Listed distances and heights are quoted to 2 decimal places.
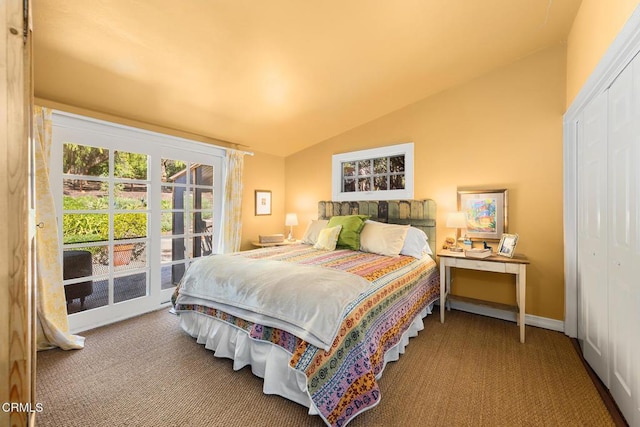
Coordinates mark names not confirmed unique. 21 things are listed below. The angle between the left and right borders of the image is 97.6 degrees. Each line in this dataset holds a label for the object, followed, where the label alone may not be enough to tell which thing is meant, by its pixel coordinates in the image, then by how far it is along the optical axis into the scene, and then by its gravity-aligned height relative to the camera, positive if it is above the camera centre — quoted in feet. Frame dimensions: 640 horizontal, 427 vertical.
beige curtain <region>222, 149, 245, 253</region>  12.68 +0.47
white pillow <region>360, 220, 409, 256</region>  10.00 -0.92
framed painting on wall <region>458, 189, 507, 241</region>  9.85 +0.06
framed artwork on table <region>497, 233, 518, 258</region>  8.77 -1.00
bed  5.12 -2.27
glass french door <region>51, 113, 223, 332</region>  8.70 -0.02
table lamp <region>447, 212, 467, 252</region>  9.79 -0.23
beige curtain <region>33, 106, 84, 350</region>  7.57 -1.17
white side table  8.18 -1.61
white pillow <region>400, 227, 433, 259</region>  10.07 -1.11
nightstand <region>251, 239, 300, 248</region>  13.37 -1.46
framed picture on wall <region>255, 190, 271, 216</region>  14.51 +0.61
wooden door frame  2.30 -0.03
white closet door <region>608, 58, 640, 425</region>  4.83 -0.39
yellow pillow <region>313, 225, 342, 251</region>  10.99 -1.01
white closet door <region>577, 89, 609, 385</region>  6.23 -0.52
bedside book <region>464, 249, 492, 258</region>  8.87 -1.26
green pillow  10.85 -0.72
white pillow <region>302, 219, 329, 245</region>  12.33 -0.78
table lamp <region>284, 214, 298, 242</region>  14.85 -0.35
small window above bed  12.14 +1.86
